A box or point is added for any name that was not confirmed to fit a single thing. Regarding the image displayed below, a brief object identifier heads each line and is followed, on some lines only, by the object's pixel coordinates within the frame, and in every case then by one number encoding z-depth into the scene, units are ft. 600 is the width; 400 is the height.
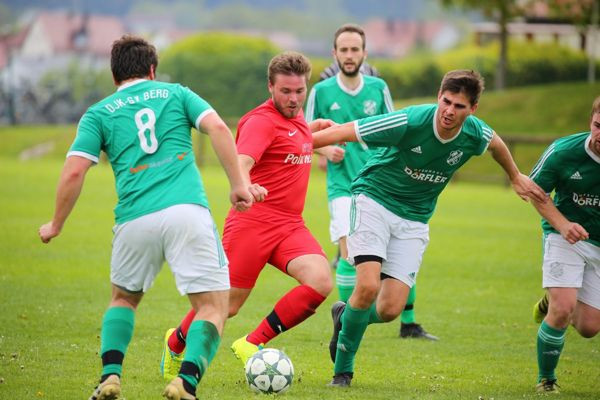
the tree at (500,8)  250.78
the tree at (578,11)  246.27
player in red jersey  47.50
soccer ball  44.98
